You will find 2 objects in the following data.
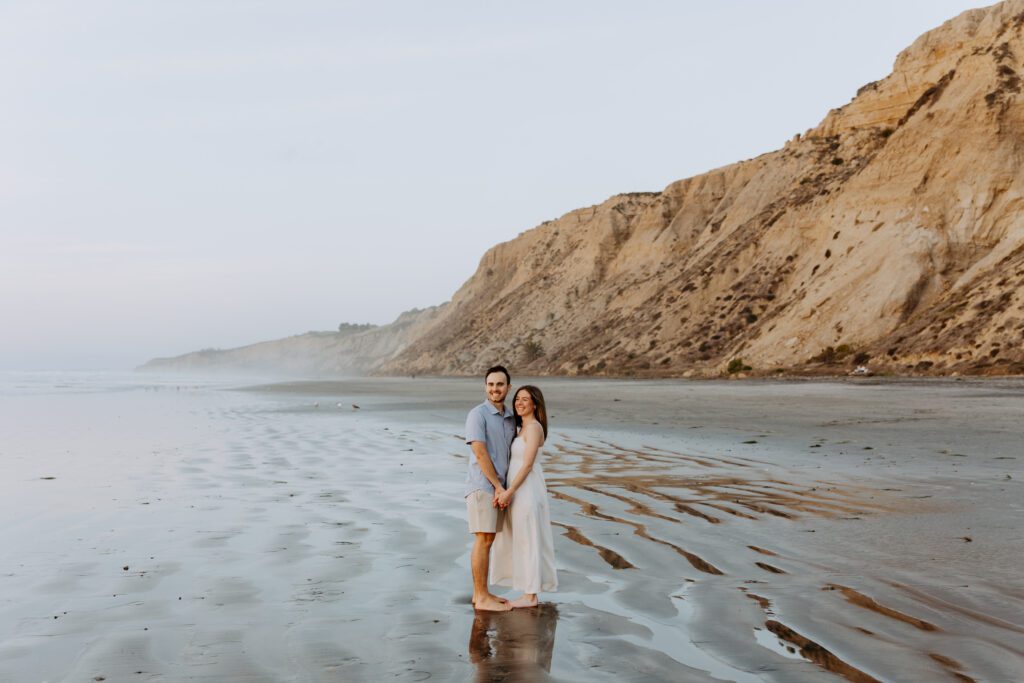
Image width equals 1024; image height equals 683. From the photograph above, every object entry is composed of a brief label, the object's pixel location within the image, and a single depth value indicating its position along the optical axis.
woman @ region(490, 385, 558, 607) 5.51
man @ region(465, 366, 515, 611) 5.58
